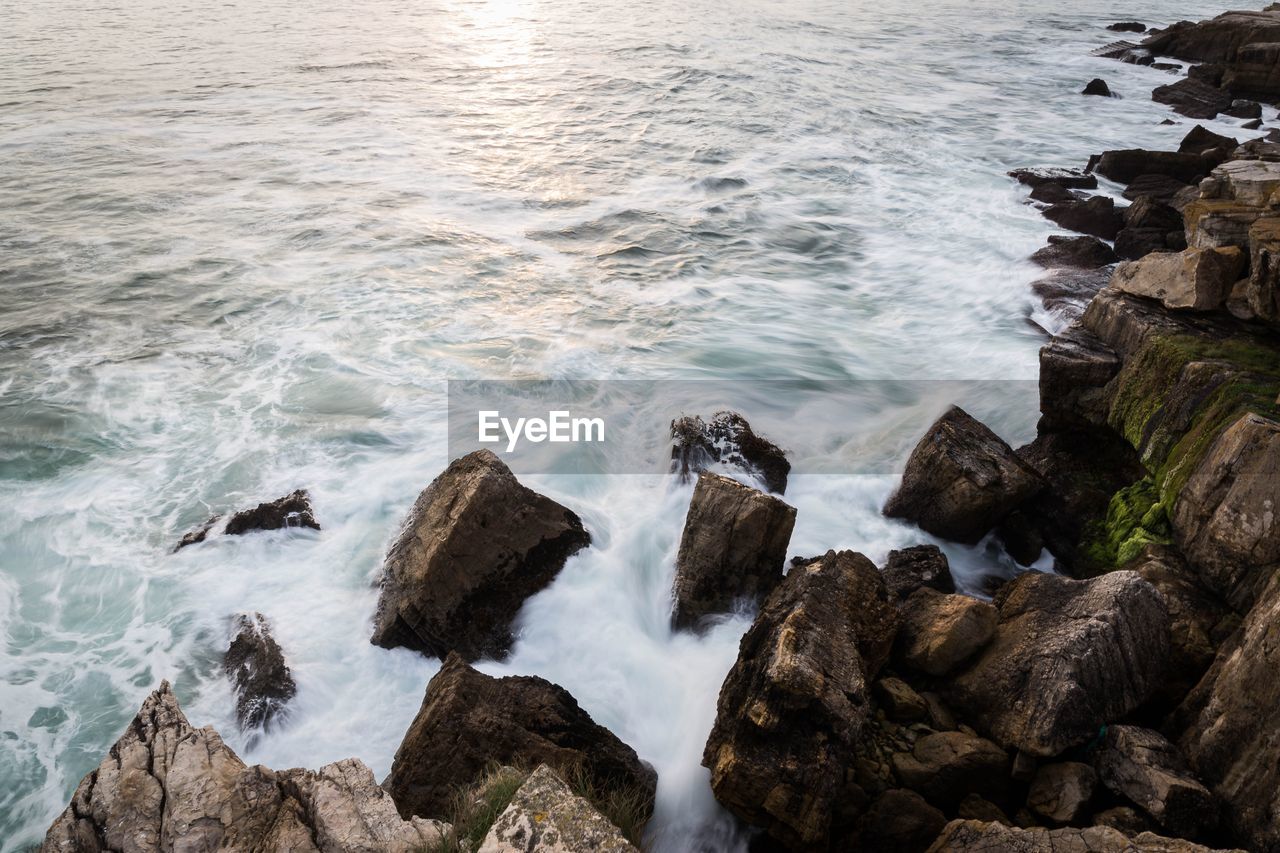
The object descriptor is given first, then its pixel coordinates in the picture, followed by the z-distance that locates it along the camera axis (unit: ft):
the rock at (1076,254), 46.01
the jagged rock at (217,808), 14.70
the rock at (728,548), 23.54
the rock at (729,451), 30.14
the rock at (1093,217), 50.42
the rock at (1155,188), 53.88
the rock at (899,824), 17.08
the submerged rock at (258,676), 22.36
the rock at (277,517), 28.43
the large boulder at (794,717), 17.12
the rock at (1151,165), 56.08
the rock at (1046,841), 13.76
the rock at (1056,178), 60.23
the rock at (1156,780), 16.02
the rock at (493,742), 18.24
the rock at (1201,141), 59.72
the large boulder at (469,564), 23.59
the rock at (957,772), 17.84
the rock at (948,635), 20.21
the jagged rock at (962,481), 25.85
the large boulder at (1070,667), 17.83
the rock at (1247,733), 15.76
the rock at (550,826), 13.23
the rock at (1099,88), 89.30
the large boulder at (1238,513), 20.02
